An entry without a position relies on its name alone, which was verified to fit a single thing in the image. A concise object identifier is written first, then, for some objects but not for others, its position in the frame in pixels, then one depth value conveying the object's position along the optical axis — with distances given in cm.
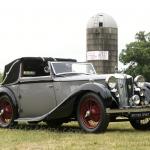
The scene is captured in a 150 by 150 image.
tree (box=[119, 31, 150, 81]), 5198
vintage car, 1200
